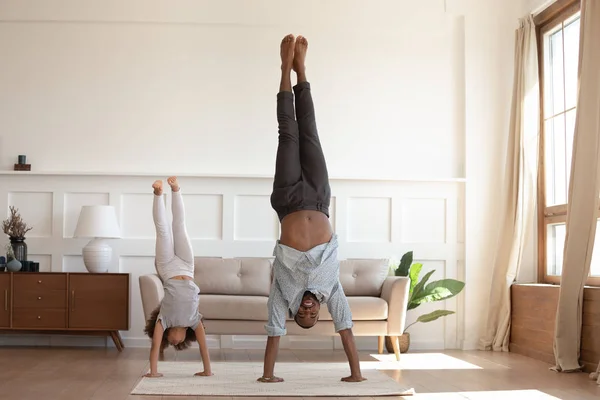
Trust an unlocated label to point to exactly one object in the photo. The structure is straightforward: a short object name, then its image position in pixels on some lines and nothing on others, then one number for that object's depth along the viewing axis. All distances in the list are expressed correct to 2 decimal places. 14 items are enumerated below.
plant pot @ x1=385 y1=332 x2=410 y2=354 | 6.95
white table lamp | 6.79
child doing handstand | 4.86
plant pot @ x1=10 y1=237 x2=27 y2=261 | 6.93
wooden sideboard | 6.74
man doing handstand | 4.49
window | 6.74
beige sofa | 6.18
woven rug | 4.39
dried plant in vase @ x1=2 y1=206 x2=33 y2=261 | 6.93
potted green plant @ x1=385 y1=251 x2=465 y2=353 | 6.90
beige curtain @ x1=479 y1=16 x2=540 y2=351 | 7.10
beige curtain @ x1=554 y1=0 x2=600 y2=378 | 5.74
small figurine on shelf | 7.21
